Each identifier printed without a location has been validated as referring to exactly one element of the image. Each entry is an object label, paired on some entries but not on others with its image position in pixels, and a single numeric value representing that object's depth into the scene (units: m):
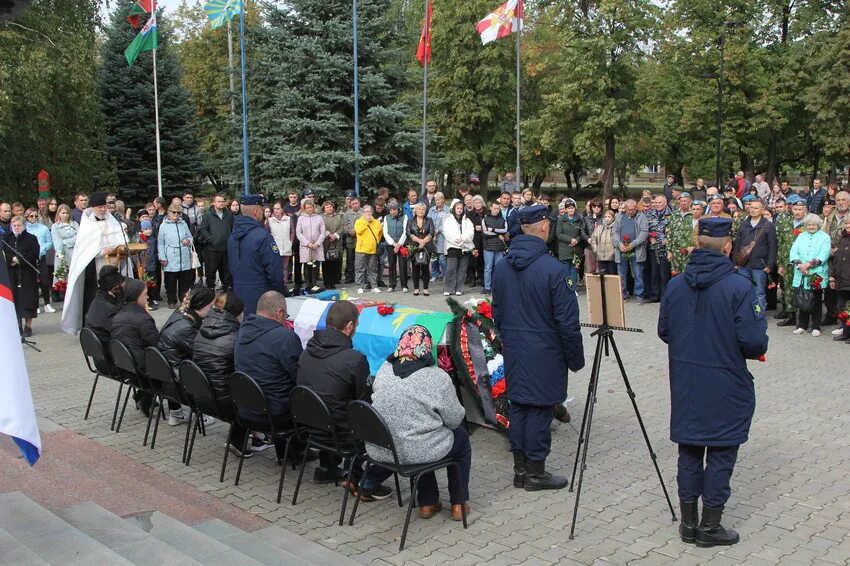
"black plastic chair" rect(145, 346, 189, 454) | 7.29
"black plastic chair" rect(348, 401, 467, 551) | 5.41
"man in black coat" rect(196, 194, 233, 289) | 15.11
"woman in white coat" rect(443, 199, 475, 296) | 16.06
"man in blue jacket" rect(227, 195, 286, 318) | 9.84
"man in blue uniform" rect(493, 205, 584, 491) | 6.17
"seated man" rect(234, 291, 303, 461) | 6.59
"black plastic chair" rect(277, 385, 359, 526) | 5.90
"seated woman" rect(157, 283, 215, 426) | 7.79
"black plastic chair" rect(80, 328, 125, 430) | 8.30
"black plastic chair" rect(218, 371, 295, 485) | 6.33
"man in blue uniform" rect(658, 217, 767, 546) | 5.29
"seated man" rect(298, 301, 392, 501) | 6.04
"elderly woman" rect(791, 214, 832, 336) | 12.09
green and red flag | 25.12
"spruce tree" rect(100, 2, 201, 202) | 33.59
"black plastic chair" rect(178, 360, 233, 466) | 6.80
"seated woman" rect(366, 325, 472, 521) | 5.58
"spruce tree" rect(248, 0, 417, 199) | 23.78
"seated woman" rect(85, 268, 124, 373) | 8.88
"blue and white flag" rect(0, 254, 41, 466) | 3.99
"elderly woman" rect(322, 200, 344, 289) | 16.95
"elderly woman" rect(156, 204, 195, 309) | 14.94
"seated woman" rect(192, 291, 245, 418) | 7.05
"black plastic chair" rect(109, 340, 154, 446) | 7.79
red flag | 25.25
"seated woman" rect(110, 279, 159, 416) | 8.21
